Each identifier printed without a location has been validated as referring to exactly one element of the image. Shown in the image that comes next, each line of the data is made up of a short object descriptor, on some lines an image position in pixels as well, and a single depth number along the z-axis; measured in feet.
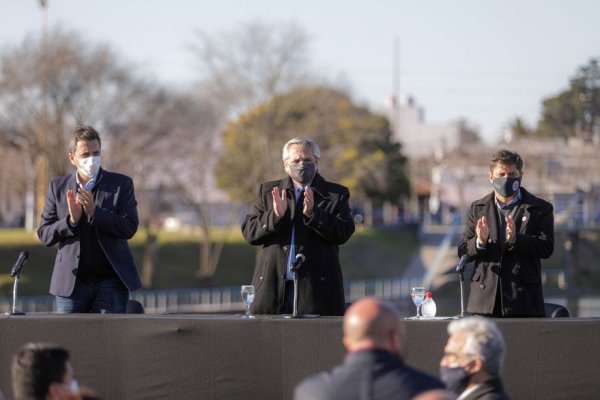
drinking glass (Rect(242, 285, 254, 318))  48.04
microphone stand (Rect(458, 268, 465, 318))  47.47
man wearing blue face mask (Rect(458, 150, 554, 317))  50.00
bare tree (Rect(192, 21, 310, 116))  297.98
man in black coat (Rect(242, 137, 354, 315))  50.48
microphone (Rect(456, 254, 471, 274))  47.03
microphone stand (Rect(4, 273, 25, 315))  47.29
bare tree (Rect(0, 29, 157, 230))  261.36
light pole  259.46
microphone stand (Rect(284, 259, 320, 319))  48.21
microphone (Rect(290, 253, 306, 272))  48.30
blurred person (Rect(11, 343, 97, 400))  31.12
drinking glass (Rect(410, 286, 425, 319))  48.73
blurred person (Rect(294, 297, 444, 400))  29.12
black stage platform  47.16
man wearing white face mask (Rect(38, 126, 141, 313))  51.09
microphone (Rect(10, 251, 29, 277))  47.34
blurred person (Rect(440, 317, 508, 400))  33.69
